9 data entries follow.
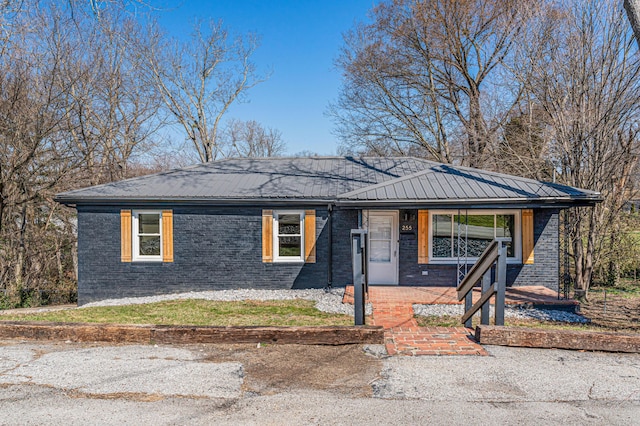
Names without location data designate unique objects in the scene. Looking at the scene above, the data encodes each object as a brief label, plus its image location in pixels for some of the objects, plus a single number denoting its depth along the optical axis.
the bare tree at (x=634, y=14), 6.64
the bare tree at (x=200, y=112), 26.00
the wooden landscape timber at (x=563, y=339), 4.83
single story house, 10.99
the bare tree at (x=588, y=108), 10.26
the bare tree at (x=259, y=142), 41.53
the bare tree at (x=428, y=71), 21.02
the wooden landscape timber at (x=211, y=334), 5.13
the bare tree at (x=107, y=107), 16.34
